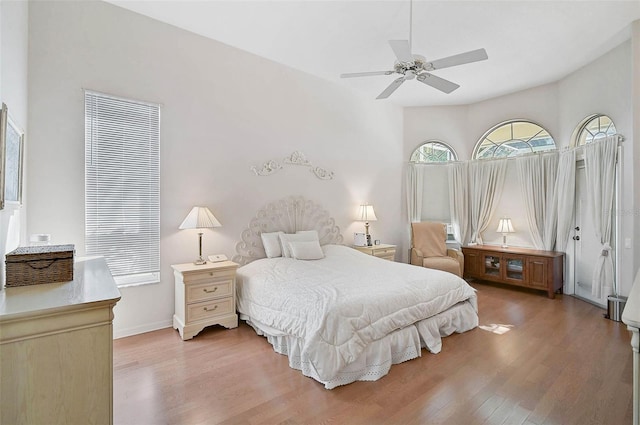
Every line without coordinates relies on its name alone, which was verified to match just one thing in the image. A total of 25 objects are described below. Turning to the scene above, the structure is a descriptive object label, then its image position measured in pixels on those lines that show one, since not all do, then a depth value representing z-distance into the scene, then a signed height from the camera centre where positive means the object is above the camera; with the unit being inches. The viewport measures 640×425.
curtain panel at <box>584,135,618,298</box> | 154.7 +7.0
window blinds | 120.9 +10.5
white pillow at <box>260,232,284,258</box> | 158.7 -17.2
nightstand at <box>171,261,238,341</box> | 125.0 -35.8
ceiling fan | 95.3 +48.4
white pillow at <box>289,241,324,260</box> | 157.0 -20.0
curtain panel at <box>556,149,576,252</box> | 181.5 +12.0
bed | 93.0 -32.5
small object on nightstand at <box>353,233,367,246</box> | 203.0 -17.7
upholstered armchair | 206.7 -22.4
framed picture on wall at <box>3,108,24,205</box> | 68.3 +11.9
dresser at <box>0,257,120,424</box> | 41.8 -21.1
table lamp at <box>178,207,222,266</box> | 132.0 -4.3
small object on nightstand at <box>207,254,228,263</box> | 142.7 -21.8
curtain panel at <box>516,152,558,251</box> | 194.5 +11.8
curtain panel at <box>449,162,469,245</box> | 233.3 +10.4
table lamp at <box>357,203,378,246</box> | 205.0 -1.3
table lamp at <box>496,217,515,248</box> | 210.2 -9.9
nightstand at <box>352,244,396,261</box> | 197.8 -24.6
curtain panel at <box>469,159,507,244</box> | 220.7 +16.4
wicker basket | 55.5 -10.4
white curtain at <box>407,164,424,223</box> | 239.9 +16.6
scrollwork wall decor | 167.0 +25.7
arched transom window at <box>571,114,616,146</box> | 164.9 +47.1
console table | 182.5 -33.8
